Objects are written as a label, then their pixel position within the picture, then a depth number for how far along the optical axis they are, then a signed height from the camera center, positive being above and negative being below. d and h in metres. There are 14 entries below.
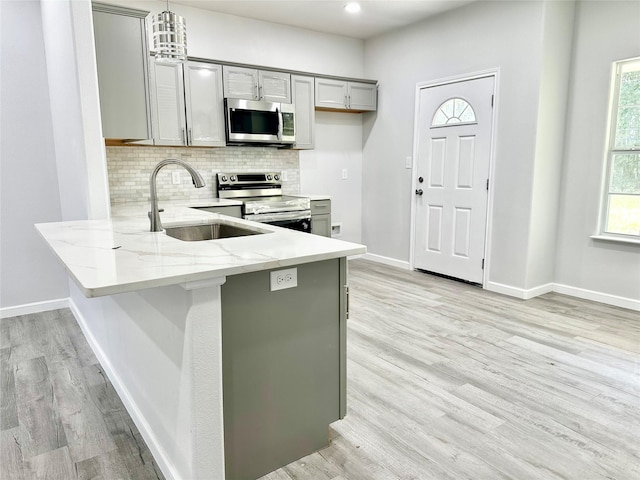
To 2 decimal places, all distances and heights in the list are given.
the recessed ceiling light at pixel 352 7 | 4.12 +1.61
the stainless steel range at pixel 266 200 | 4.20 -0.23
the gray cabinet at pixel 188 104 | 3.87 +0.66
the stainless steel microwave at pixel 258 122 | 4.20 +0.55
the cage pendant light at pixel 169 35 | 1.87 +0.60
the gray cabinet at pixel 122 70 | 2.72 +0.68
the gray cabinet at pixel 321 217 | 4.72 -0.44
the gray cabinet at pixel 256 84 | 4.23 +0.92
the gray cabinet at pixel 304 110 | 4.69 +0.72
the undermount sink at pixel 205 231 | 2.46 -0.31
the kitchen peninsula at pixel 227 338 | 1.42 -0.60
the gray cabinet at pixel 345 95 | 4.89 +0.93
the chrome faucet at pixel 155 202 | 2.04 -0.12
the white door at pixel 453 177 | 4.23 -0.01
